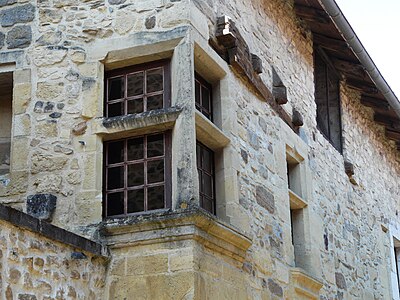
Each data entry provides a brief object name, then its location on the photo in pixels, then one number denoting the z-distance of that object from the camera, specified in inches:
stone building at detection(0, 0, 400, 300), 198.7
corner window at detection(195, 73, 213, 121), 236.1
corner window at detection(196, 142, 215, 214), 227.5
